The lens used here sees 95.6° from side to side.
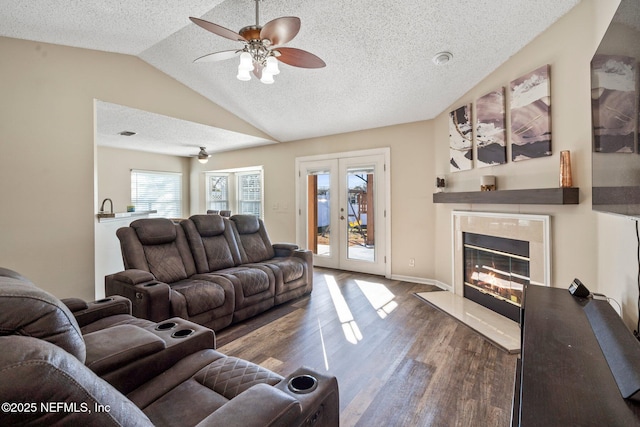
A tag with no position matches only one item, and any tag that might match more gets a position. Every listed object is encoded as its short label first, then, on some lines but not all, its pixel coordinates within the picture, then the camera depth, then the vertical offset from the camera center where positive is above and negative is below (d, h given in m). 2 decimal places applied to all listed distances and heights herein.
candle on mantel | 3.05 +0.31
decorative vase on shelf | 2.28 +0.31
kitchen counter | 3.20 -0.01
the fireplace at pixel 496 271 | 2.85 -0.65
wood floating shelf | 2.26 +0.13
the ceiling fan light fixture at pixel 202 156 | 5.71 +1.15
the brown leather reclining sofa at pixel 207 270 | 2.41 -0.60
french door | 4.67 +0.04
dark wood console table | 0.74 -0.52
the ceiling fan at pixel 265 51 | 1.91 +1.23
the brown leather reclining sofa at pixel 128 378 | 0.53 -0.54
